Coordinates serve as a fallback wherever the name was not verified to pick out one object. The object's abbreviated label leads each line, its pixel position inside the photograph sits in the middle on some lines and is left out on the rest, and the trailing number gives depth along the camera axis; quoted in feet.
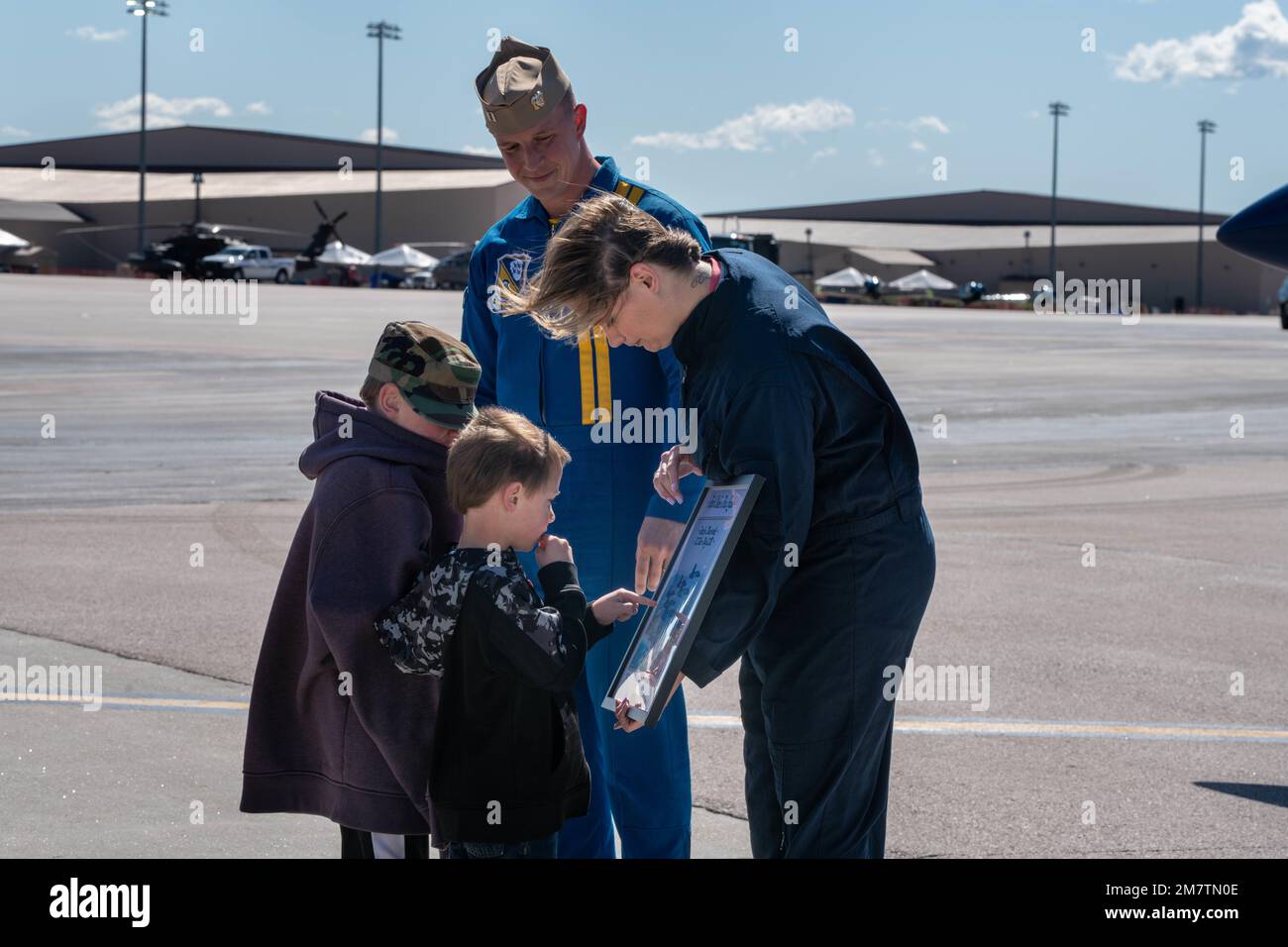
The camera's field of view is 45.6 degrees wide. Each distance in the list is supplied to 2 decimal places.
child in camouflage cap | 11.38
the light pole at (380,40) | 314.96
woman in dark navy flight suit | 10.28
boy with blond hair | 10.84
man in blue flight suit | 13.05
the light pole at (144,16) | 265.54
